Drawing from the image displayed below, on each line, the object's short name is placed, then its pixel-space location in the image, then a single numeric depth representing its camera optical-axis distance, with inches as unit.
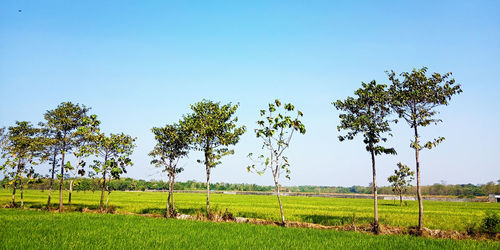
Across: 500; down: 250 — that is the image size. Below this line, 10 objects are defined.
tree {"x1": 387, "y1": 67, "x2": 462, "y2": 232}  740.6
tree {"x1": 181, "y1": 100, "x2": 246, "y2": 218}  1064.2
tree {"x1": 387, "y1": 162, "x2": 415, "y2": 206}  2130.9
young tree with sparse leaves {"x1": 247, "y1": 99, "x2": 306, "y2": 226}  880.3
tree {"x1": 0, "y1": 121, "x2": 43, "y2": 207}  1224.8
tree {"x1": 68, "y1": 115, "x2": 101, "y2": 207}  914.4
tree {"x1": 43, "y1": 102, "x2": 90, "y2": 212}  1214.9
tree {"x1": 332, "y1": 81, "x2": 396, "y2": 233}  792.3
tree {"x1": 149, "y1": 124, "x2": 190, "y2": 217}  1123.3
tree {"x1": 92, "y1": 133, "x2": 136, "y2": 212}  1124.8
